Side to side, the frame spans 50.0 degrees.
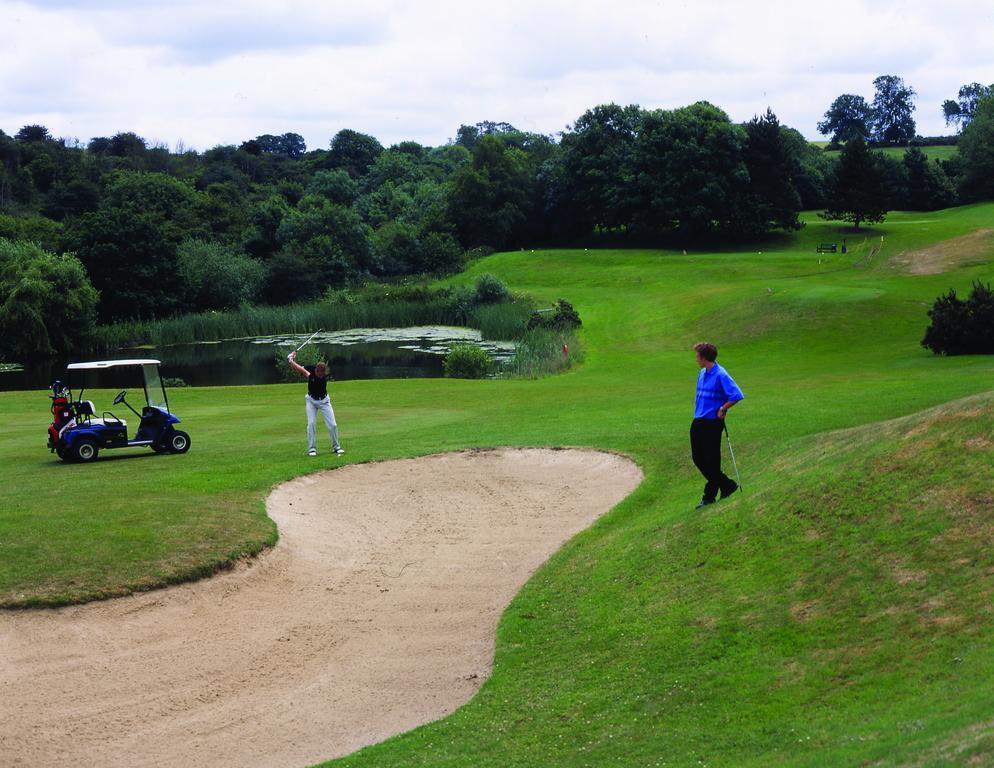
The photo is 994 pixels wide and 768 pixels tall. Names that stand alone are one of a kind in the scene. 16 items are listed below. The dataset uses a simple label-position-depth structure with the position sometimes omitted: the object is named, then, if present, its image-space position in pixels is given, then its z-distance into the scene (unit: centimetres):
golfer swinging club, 2514
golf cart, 2545
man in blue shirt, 1609
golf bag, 2550
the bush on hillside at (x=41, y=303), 7344
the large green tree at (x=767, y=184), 10394
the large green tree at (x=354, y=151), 17350
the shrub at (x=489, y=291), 8469
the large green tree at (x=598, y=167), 11462
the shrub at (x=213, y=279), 9231
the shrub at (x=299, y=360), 5684
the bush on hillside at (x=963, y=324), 3916
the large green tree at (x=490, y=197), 11944
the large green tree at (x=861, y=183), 9844
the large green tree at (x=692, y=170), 10450
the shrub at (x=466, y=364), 5266
